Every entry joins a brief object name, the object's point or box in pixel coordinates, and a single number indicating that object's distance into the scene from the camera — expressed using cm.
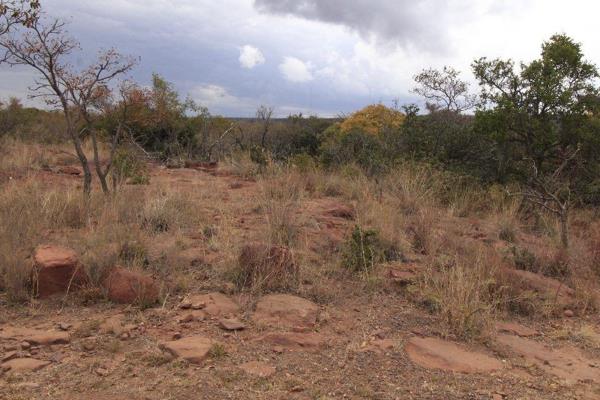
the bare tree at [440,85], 1667
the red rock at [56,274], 464
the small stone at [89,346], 385
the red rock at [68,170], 1116
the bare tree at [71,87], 694
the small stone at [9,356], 368
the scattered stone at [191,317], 429
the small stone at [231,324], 418
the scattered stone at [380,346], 402
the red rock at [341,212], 765
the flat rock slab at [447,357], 384
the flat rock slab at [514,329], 457
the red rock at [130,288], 452
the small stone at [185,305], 452
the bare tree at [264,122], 1727
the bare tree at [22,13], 556
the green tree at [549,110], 921
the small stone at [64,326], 412
